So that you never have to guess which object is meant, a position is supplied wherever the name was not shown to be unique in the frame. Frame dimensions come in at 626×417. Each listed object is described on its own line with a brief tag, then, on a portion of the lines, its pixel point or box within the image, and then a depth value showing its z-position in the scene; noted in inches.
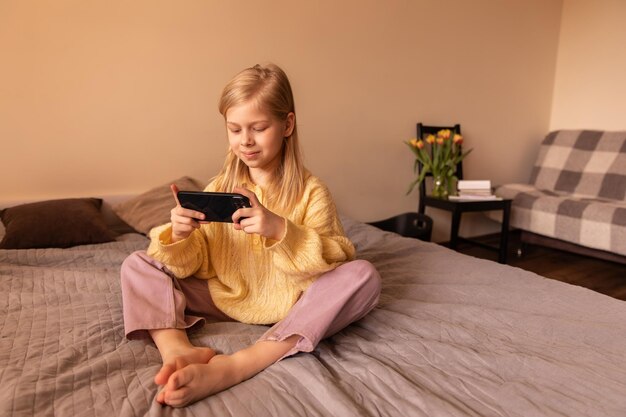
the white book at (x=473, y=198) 98.0
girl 35.2
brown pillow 60.9
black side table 94.6
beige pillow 67.8
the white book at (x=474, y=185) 102.3
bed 28.8
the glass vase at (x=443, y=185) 100.7
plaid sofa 93.8
